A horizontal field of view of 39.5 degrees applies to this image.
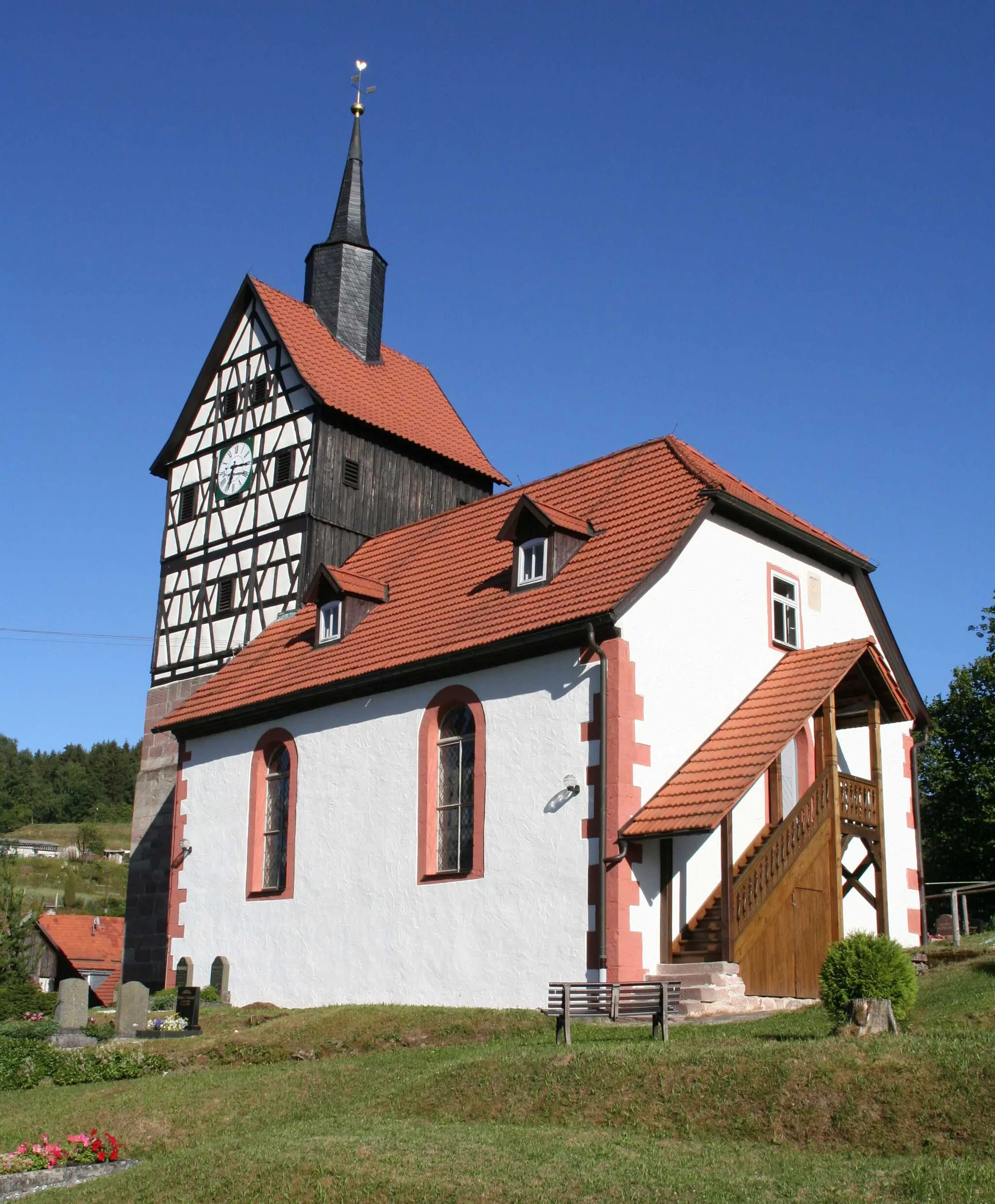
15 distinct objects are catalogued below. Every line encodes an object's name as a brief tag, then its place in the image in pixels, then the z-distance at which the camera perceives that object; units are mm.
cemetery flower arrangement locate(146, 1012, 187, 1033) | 19047
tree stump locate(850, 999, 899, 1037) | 12203
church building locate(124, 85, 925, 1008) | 17984
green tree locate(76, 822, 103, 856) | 115125
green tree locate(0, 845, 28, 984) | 29953
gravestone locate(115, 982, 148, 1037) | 18688
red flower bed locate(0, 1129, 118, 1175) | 11531
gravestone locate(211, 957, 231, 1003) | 23062
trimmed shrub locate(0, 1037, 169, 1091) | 15969
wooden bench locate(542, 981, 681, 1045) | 14328
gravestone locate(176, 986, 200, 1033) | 19203
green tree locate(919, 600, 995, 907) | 42188
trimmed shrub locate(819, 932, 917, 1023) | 13094
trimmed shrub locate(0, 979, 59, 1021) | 26859
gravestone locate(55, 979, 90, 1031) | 18766
